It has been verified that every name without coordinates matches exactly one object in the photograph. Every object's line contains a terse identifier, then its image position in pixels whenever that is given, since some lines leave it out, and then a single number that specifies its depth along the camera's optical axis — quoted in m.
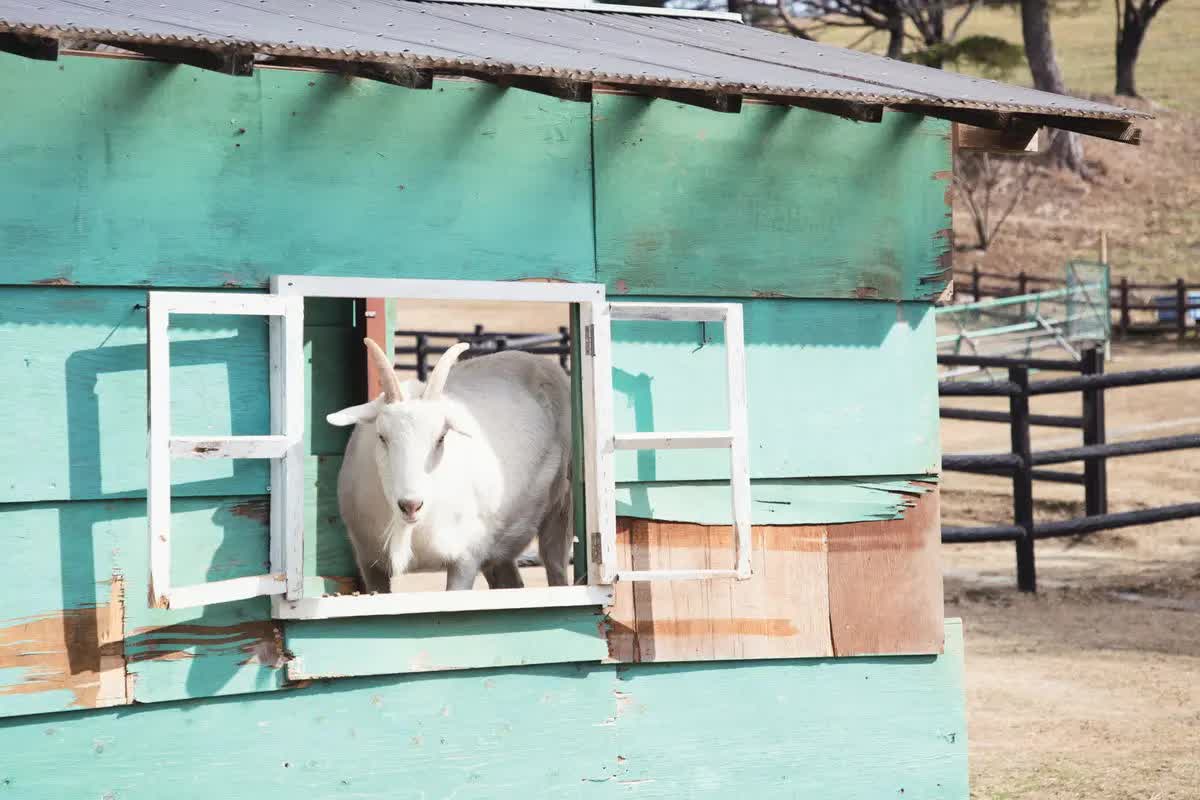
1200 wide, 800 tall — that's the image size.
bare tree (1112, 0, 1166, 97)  47.66
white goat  6.12
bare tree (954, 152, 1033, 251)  38.56
